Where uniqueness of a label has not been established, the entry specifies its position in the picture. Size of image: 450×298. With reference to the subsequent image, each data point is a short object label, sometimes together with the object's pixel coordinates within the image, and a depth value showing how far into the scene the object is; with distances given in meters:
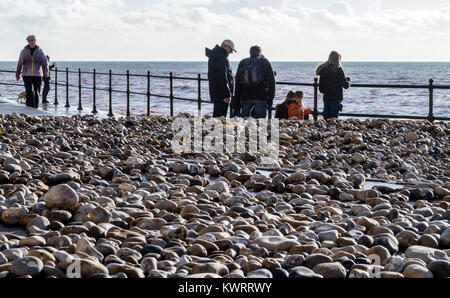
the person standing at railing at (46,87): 18.36
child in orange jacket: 11.20
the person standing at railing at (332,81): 10.64
